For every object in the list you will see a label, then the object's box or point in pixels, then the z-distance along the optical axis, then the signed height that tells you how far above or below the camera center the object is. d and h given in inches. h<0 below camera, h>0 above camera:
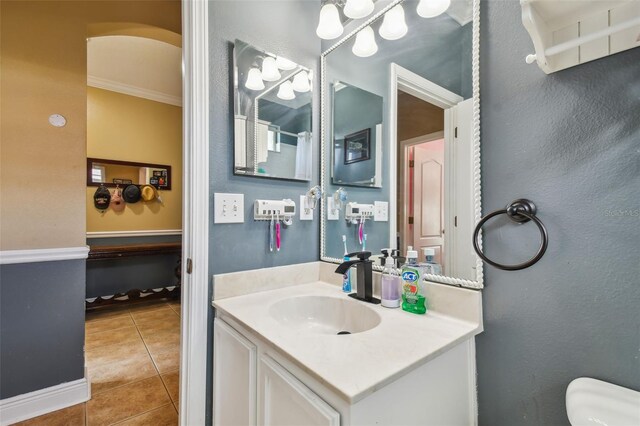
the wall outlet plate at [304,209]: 55.3 +1.1
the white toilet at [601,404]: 22.2 -15.9
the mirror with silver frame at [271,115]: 47.8 +18.3
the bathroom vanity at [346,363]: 23.8 -15.3
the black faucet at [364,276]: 42.9 -9.5
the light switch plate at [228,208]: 45.2 +1.1
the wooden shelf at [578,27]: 23.0 +16.5
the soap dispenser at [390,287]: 39.7 -10.4
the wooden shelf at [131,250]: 113.6 -15.4
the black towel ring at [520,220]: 28.7 -0.6
